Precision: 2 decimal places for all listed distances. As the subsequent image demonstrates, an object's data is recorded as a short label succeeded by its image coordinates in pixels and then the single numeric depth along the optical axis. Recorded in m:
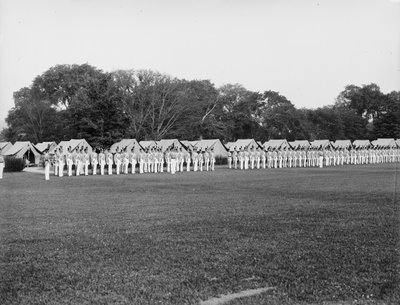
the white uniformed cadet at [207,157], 39.28
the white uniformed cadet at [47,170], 26.52
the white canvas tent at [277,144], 58.55
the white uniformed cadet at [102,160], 33.28
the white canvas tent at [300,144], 58.38
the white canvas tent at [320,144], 61.82
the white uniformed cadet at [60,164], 30.12
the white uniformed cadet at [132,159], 35.57
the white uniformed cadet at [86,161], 32.06
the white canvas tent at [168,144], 48.68
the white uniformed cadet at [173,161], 34.31
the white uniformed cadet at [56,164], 30.67
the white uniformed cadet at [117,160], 33.86
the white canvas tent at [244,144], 56.33
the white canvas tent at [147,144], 47.80
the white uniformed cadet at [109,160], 33.50
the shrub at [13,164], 35.91
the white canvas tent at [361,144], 65.22
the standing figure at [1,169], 27.71
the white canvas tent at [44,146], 51.28
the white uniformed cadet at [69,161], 30.91
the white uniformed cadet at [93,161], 32.91
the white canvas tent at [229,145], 58.71
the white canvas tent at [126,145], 43.33
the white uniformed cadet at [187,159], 38.20
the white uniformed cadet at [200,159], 39.05
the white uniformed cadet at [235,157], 41.77
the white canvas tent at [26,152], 49.17
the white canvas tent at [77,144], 41.00
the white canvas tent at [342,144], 63.74
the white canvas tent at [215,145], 56.44
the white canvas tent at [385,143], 65.56
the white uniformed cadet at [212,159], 39.59
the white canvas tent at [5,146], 51.21
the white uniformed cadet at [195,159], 38.81
